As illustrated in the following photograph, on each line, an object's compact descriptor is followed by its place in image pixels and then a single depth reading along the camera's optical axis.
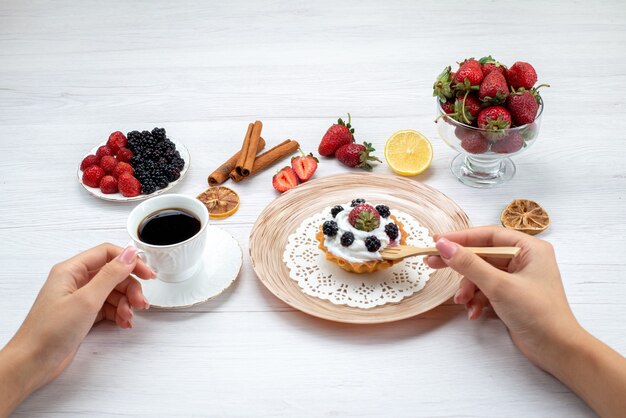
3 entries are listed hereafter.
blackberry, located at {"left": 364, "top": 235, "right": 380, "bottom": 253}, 1.57
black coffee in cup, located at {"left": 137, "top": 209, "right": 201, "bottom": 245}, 1.56
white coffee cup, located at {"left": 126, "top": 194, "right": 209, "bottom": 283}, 1.51
